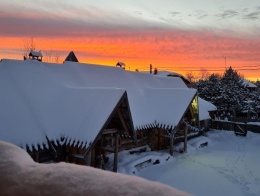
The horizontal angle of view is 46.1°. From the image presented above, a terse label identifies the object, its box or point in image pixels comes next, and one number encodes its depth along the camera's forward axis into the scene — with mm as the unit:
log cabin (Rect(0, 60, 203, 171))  13455
